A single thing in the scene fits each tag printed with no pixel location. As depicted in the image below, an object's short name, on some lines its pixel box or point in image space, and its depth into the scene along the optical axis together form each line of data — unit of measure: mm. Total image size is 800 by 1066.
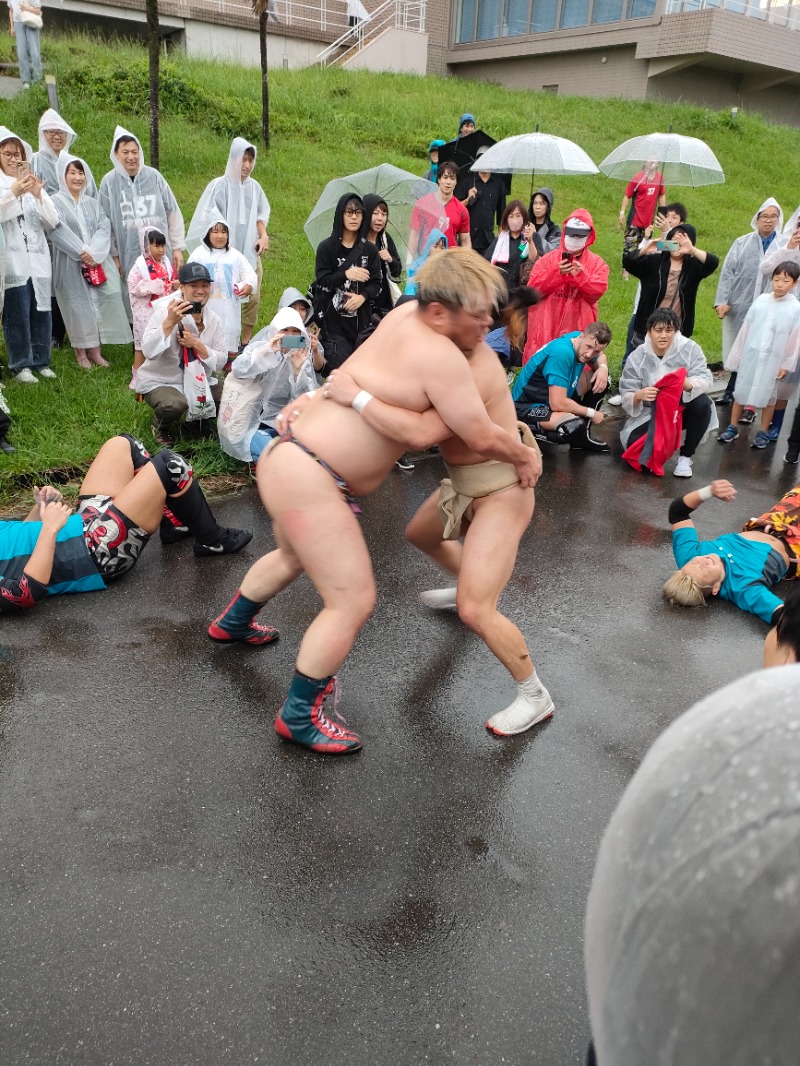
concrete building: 22906
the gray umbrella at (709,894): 540
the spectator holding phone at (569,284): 6812
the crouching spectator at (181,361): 5582
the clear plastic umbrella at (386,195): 7086
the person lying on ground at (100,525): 3662
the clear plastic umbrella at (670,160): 8242
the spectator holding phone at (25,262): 6133
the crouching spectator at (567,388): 6395
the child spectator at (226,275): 6223
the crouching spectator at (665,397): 6211
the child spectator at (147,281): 6305
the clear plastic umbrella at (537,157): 7895
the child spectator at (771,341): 6762
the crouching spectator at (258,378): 5434
